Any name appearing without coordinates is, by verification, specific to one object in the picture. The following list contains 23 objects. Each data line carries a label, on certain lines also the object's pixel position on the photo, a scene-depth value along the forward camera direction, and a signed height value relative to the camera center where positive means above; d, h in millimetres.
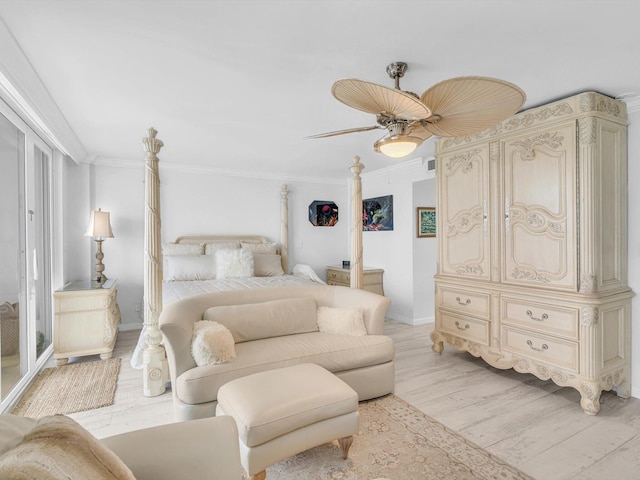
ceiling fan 1496 +645
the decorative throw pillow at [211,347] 2246 -709
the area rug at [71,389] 2498 -1205
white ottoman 1620 -874
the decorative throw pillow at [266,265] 4676 -354
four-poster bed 2680 -347
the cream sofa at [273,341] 2178 -794
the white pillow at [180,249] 4578 -107
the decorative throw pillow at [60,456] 633 -437
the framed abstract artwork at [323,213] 5812 +452
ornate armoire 2449 -70
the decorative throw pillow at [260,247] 4996 -103
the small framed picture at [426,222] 4844 +233
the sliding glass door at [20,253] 2500 -82
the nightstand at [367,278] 5129 -603
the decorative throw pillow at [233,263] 4355 -298
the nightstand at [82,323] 3326 -807
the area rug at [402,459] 1799 -1242
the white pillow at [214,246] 4750 -77
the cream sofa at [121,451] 668 -689
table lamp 3986 +129
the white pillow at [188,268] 4270 -340
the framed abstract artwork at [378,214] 5203 +399
